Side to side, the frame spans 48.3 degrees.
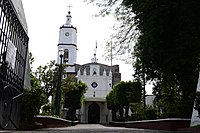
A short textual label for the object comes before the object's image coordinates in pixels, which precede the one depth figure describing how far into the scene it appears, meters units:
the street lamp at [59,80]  11.63
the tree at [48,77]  17.38
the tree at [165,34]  6.91
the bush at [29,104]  7.64
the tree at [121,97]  26.08
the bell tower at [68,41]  42.43
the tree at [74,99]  26.35
